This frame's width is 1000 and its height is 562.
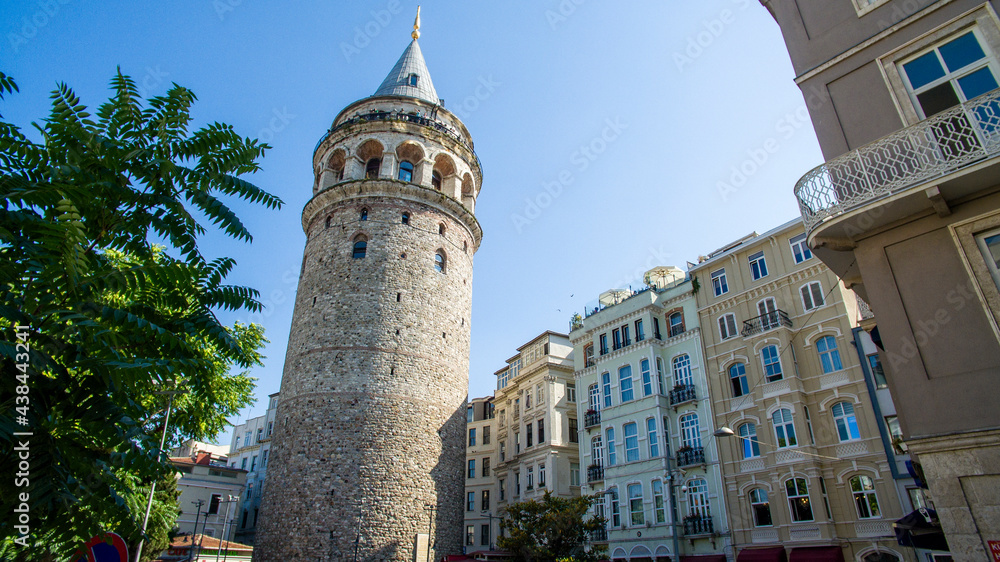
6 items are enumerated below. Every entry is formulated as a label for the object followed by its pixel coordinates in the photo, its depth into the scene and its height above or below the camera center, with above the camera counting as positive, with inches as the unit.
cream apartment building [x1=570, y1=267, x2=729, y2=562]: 908.6 +203.7
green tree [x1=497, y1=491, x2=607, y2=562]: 837.1 +32.9
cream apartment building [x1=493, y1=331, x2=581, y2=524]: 1262.3 +273.8
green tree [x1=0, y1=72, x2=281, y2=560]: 192.2 +91.6
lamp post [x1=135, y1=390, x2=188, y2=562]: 671.4 +79.1
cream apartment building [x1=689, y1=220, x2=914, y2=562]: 748.0 +184.2
